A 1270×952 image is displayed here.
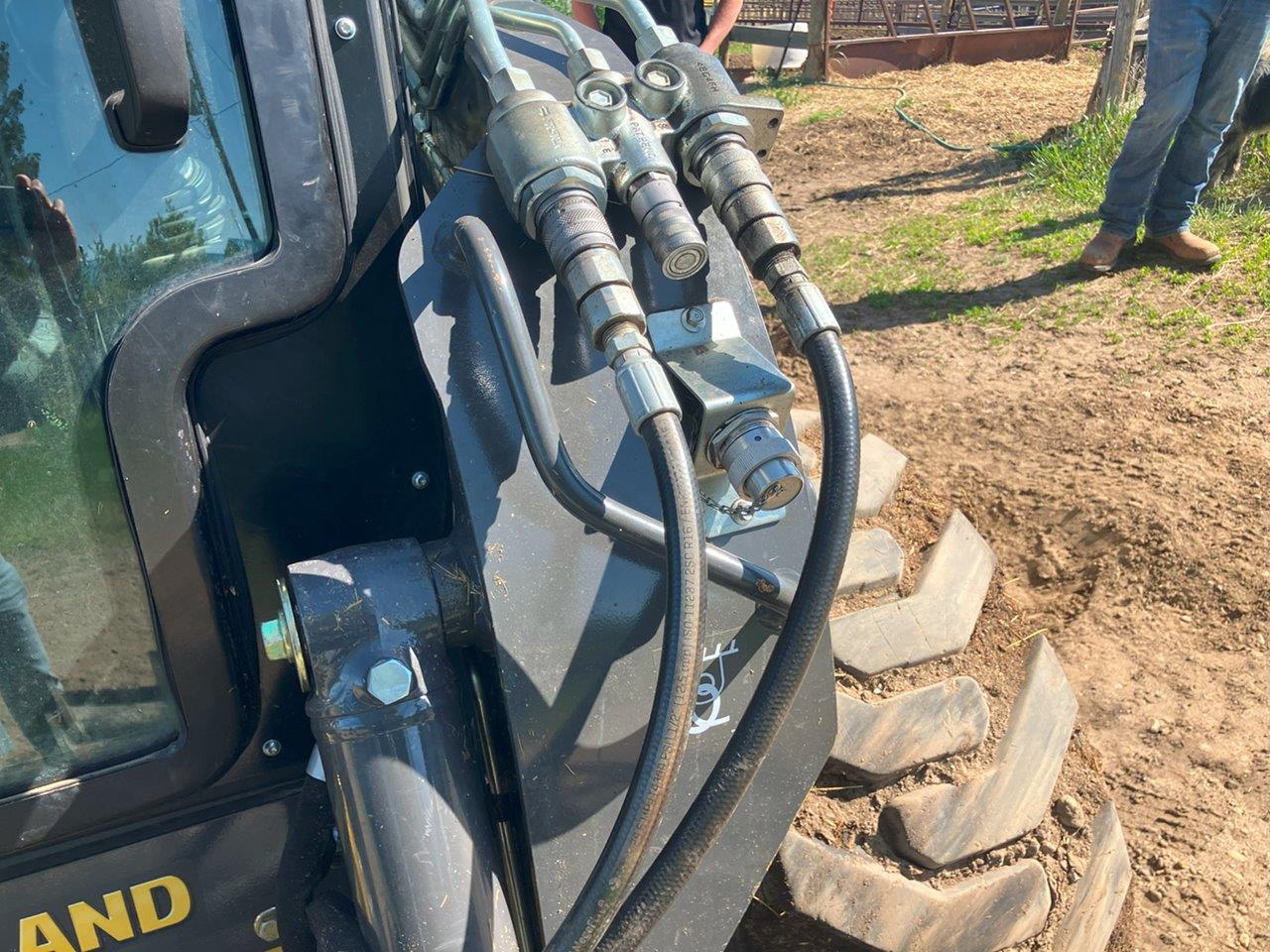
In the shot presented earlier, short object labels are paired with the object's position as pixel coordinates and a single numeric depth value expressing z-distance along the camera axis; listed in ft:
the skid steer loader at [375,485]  3.18
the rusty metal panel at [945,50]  27.99
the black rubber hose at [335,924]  3.39
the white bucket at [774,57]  30.42
